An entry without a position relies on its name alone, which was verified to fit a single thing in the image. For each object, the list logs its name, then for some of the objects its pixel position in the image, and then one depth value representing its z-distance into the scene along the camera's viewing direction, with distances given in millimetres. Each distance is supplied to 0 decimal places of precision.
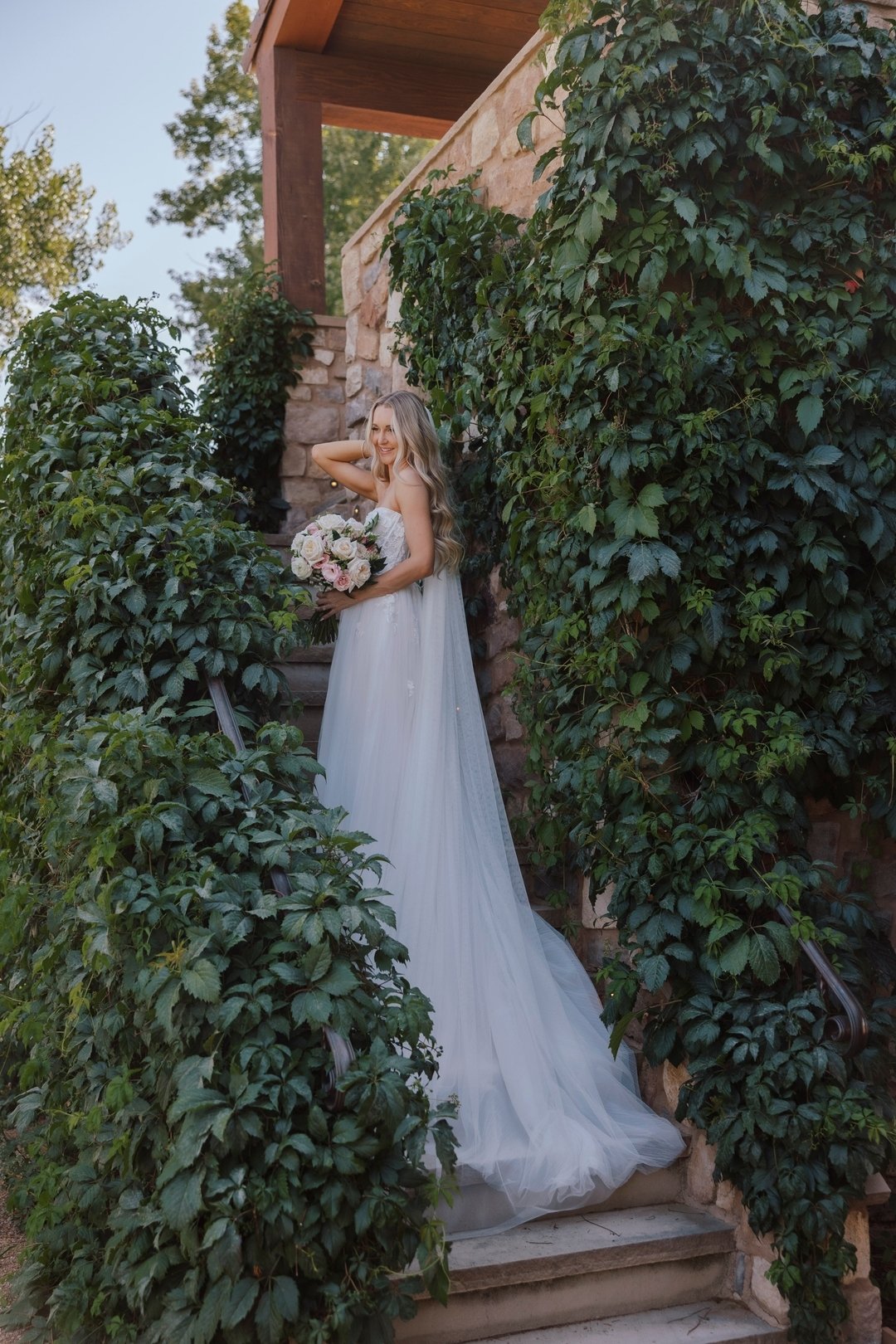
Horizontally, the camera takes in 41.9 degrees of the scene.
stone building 2895
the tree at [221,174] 15961
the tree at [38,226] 13820
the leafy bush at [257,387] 6379
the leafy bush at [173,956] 2348
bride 3037
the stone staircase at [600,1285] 2783
